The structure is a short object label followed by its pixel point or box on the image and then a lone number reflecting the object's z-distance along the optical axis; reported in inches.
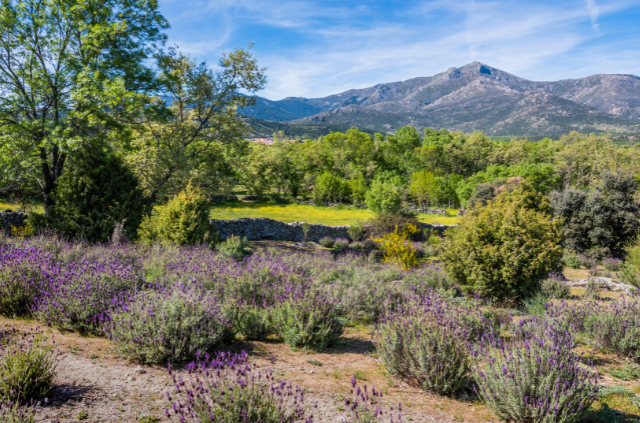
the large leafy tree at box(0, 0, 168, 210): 431.2
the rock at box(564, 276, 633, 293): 414.7
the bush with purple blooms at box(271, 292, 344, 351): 177.9
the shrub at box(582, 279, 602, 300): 340.5
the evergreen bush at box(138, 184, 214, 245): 425.1
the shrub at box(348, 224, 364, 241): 1021.8
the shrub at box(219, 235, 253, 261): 410.3
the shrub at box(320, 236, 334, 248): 927.7
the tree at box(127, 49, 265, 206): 563.8
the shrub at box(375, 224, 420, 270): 519.9
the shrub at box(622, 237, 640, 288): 423.4
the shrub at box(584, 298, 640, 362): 189.0
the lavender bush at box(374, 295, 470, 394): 137.6
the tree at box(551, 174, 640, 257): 735.1
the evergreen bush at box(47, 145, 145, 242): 428.8
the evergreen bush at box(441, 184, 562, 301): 287.0
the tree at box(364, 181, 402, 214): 974.4
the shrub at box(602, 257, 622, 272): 635.3
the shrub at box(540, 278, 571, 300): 330.6
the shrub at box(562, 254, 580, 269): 673.6
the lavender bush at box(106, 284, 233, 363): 141.8
